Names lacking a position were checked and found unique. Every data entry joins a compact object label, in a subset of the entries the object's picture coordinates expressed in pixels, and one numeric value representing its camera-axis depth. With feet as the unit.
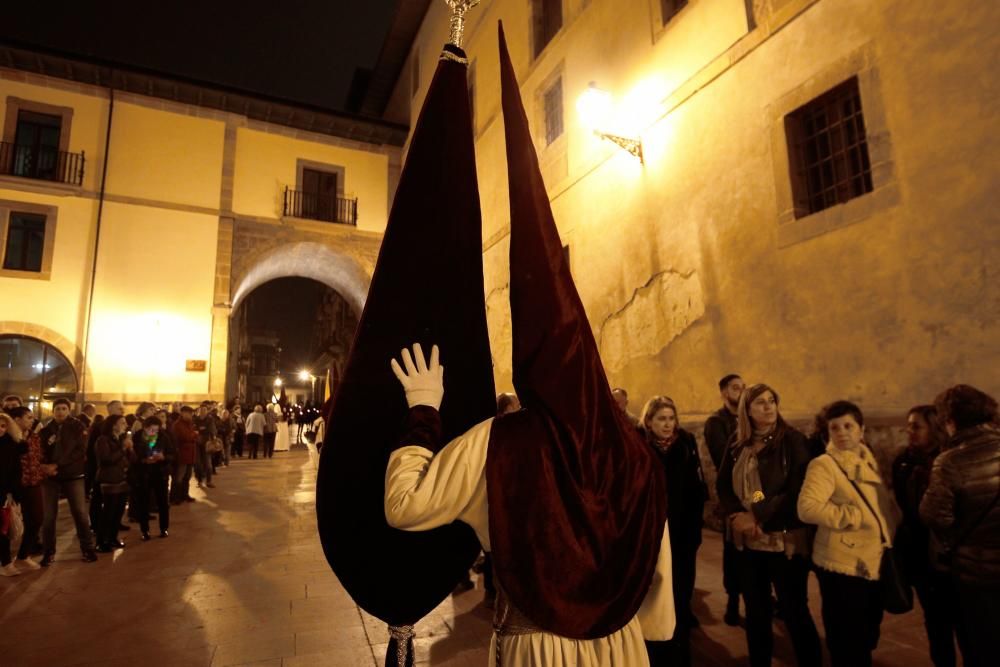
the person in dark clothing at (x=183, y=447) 28.45
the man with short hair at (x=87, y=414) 24.74
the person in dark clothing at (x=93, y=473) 21.42
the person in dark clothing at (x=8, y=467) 17.08
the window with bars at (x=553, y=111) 35.23
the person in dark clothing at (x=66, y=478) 18.57
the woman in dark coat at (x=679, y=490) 11.21
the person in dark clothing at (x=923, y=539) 9.71
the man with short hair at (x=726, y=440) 13.04
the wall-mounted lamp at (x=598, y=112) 25.76
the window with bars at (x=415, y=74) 61.05
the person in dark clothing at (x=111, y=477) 20.29
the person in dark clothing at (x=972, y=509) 7.58
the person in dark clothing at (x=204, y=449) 35.81
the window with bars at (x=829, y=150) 17.92
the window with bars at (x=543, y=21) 37.91
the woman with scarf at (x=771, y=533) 9.68
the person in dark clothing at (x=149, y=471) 22.35
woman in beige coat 9.00
